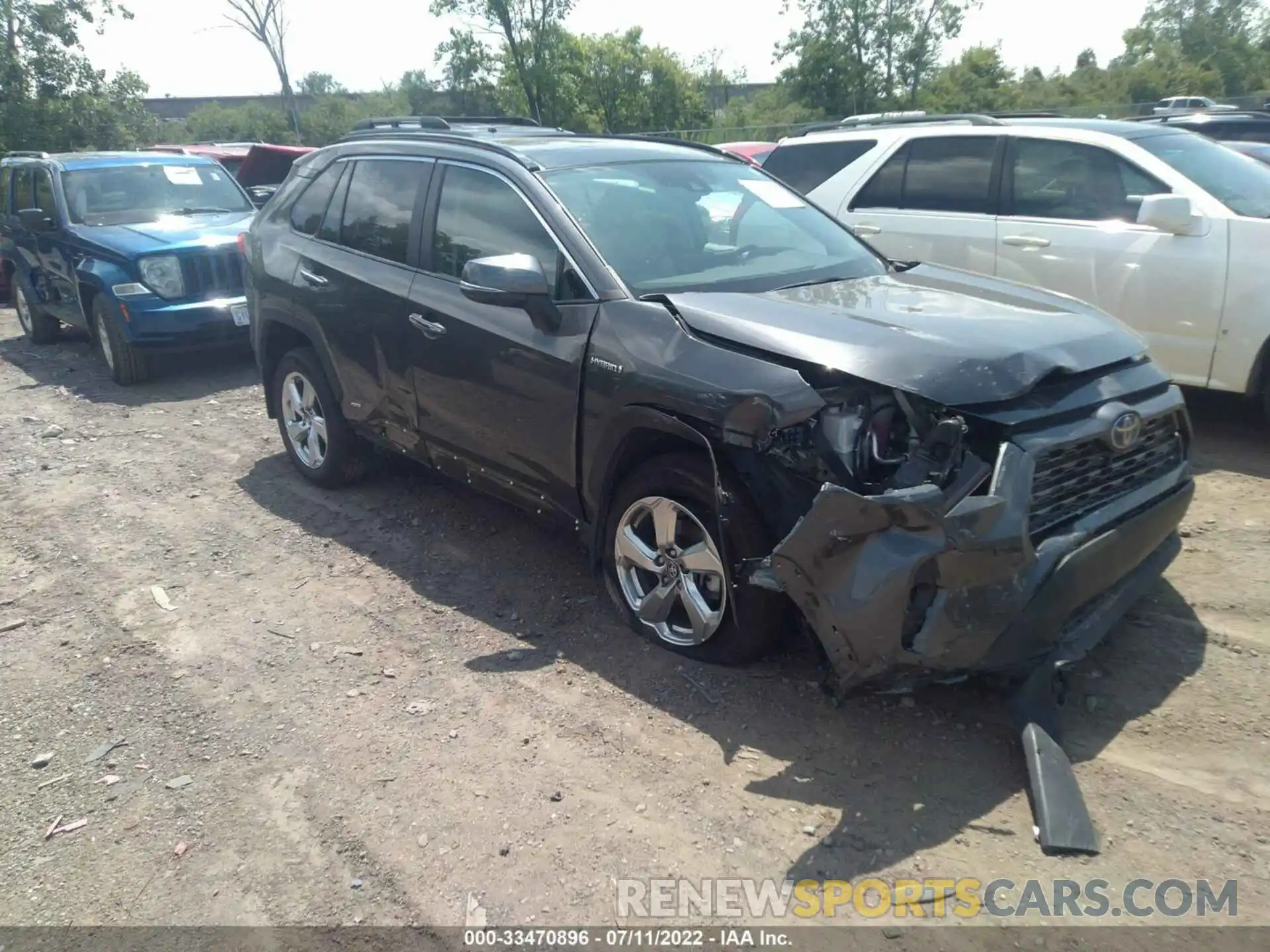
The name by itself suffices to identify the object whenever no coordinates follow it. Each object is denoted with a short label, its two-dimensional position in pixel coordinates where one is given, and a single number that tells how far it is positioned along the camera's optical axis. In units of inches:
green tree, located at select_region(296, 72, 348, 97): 3181.6
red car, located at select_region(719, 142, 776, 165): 558.0
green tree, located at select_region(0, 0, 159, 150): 837.2
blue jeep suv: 345.4
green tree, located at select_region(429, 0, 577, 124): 1413.6
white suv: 221.6
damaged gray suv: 118.3
